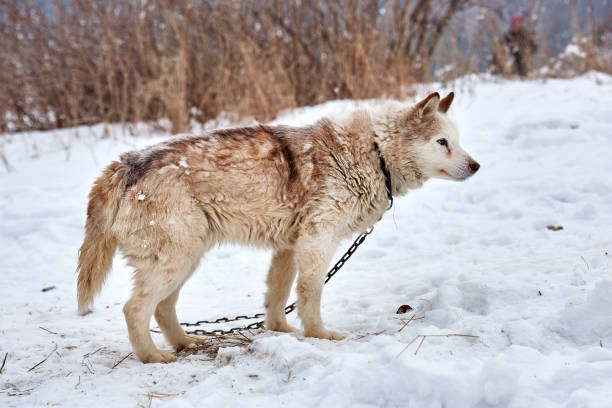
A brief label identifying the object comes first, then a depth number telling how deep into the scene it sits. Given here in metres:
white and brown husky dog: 3.20
